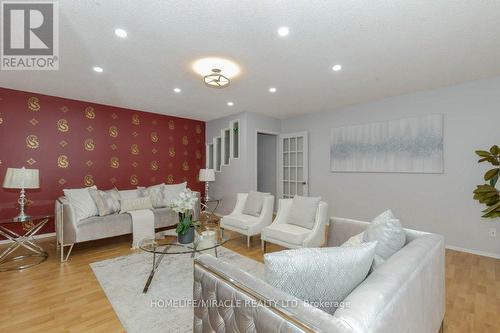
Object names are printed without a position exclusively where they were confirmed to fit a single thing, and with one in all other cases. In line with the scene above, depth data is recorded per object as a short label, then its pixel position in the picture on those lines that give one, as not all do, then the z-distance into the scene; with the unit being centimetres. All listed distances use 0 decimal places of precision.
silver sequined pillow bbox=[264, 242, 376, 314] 100
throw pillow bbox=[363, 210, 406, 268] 146
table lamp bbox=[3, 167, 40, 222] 310
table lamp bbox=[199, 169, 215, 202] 539
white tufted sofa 79
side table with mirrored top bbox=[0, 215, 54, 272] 299
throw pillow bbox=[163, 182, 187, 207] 462
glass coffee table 245
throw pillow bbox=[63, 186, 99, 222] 346
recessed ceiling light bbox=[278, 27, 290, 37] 218
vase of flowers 269
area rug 192
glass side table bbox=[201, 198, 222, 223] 561
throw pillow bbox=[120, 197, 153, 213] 397
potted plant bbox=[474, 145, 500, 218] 296
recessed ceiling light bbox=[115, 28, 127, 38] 222
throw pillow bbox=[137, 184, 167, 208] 444
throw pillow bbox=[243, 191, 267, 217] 388
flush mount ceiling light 282
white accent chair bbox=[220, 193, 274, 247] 361
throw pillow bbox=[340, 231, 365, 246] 162
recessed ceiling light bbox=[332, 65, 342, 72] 295
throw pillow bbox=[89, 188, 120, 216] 371
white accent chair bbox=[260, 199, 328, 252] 295
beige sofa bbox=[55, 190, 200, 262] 324
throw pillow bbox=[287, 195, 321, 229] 318
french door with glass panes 548
